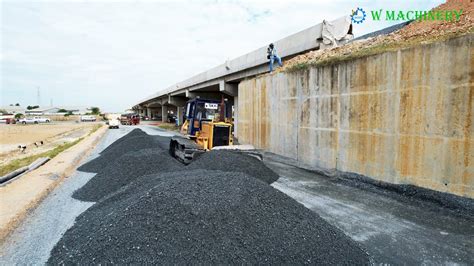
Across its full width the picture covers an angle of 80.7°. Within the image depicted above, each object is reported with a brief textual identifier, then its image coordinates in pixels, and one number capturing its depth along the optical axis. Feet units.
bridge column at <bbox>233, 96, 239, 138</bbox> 66.56
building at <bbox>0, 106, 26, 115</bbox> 428.15
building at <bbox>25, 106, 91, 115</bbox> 427.74
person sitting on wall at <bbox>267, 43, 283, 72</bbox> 50.37
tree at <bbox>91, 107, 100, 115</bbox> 413.59
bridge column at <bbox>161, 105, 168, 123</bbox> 198.88
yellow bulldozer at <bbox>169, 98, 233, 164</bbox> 34.62
